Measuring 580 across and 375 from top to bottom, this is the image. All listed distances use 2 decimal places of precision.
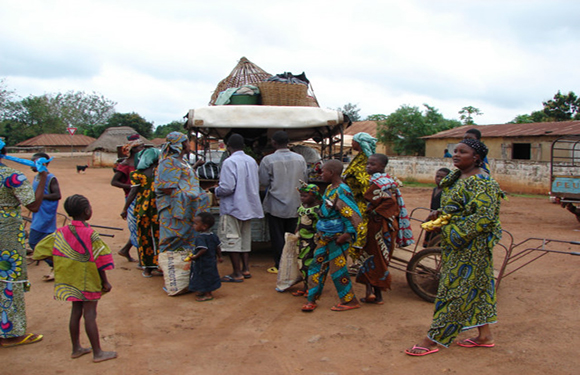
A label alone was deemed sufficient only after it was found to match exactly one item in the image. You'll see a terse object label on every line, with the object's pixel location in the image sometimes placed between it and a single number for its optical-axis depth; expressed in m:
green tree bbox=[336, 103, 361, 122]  49.82
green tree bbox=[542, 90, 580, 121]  34.34
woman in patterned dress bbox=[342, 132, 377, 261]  5.47
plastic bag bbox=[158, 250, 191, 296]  5.28
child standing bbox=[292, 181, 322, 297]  4.89
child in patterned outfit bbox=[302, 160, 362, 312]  4.57
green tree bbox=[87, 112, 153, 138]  42.19
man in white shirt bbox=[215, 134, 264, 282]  5.78
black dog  23.83
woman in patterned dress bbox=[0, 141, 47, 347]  3.73
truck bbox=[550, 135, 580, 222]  10.12
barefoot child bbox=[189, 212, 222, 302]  5.10
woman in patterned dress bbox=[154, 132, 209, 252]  5.43
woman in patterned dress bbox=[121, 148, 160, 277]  5.87
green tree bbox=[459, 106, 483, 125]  38.09
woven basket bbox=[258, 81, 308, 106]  7.02
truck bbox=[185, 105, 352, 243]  6.47
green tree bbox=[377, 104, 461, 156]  29.58
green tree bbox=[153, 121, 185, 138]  51.96
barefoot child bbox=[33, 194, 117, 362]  3.46
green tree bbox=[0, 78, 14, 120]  43.66
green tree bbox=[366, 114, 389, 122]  37.00
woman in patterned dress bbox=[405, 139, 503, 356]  3.48
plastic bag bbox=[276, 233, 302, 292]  5.31
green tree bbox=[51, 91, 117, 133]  57.31
